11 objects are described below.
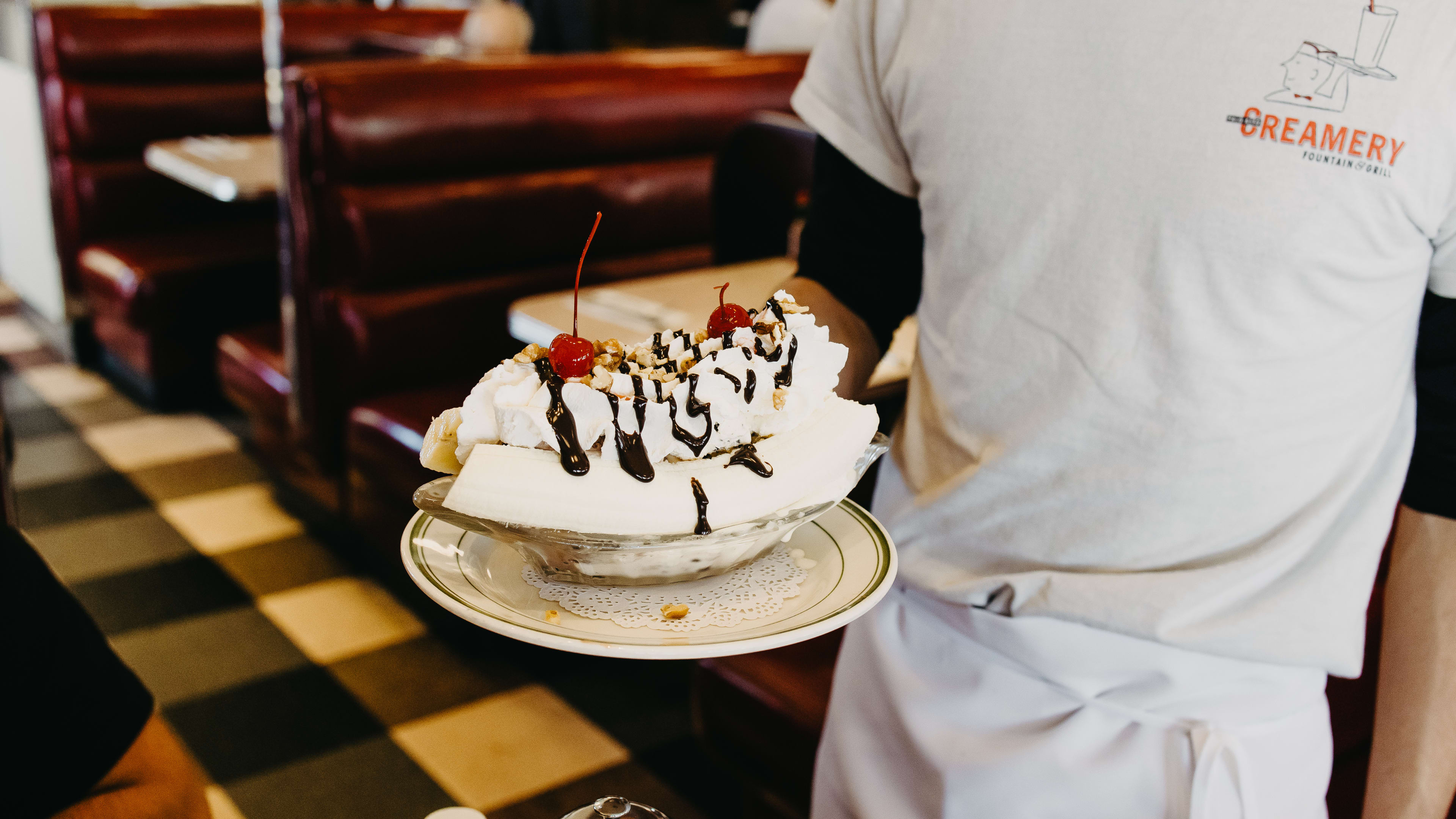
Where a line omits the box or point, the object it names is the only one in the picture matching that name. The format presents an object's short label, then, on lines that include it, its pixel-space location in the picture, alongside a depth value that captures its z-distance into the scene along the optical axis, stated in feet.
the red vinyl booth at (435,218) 8.36
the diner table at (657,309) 6.33
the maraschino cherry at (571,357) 2.52
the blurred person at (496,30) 13.33
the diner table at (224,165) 9.93
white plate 2.15
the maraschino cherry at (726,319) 2.84
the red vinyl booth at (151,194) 12.52
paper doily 2.35
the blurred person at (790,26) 14.57
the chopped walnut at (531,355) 2.66
